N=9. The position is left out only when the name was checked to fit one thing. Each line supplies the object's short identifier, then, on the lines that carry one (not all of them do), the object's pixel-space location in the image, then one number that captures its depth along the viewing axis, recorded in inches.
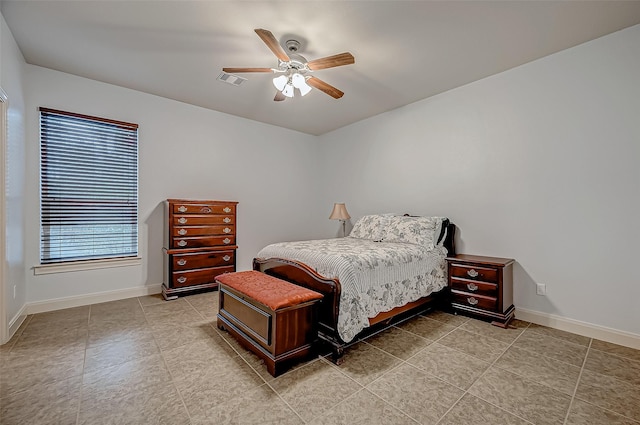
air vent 128.5
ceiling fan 91.7
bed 88.0
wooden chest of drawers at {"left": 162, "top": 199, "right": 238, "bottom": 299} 143.2
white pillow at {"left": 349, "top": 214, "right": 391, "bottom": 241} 147.6
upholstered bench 78.3
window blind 125.7
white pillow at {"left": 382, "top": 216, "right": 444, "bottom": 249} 130.3
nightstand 111.7
